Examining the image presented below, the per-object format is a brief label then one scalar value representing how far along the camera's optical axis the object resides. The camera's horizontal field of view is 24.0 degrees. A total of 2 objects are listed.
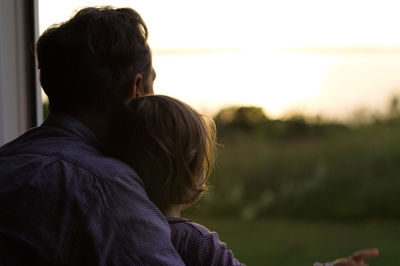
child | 1.64
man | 1.49
